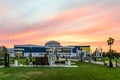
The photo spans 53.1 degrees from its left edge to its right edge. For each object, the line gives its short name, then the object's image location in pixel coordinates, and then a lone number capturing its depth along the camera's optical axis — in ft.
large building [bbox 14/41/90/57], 207.52
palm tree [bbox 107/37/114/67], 74.26
